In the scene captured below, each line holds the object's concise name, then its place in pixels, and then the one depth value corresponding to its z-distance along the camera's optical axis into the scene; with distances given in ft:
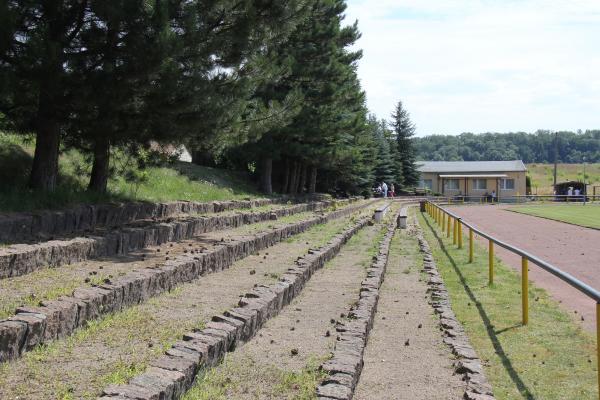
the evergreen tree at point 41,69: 33.01
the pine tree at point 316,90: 93.20
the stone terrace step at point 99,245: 25.09
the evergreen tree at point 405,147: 242.78
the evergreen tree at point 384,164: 212.64
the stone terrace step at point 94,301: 16.60
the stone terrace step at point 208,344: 13.64
